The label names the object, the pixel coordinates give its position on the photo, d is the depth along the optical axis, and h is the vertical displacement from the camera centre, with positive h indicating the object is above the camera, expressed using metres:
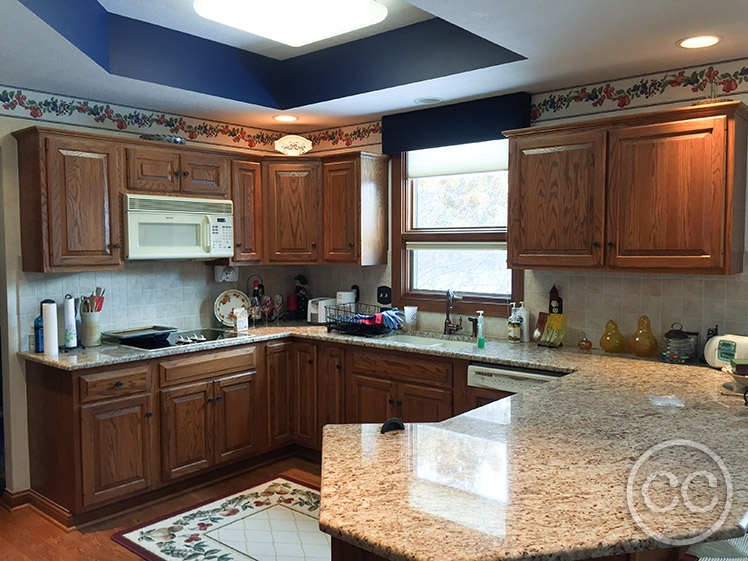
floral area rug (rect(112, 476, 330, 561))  2.95 -1.44
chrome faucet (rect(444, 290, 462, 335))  4.02 -0.48
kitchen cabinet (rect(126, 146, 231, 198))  3.64 +0.51
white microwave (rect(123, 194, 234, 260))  3.61 +0.16
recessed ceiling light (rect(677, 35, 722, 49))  2.65 +0.92
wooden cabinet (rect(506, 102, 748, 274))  2.79 +0.29
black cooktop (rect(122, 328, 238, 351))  3.65 -0.55
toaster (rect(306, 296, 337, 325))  4.46 -0.42
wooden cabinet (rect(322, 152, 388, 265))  4.22 +0.31
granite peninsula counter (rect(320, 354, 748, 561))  1.28 -0.59
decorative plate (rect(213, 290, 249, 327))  4.39 -0.38
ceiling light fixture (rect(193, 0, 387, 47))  2.66 +1.07
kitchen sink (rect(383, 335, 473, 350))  3.71 -0.58
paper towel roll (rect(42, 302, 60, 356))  3.32 -0.42
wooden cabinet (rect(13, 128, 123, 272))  3.28 +0.29
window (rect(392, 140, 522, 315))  3.91 +0.16
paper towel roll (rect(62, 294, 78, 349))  3.48 -0.40
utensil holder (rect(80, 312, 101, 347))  3.57 -0.44
